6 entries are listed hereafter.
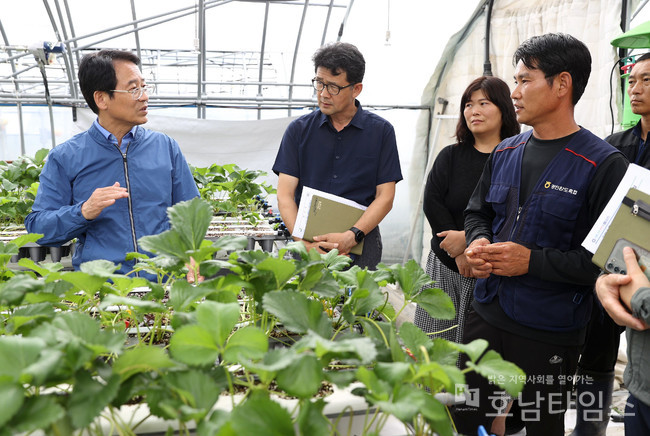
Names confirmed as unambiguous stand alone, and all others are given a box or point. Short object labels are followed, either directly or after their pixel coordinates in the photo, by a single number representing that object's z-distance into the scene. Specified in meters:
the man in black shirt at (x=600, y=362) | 1.97
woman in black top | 1.91
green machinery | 1.86
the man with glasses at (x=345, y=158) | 2.03
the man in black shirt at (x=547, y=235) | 1.34
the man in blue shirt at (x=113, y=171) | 1.74
